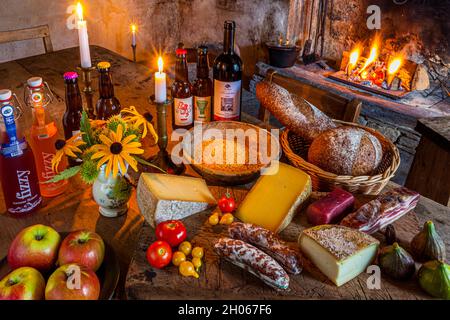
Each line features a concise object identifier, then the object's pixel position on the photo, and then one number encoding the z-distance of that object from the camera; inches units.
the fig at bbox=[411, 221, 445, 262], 40.8
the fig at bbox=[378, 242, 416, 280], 38.6
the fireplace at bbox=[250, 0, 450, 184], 116.3
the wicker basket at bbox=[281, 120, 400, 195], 49.9
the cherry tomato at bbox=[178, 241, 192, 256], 40.6
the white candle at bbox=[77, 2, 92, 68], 56.3
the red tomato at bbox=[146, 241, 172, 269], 38.7
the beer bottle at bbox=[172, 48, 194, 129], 57.0
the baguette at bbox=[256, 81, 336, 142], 59.0
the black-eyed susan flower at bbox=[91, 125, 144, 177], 41.8
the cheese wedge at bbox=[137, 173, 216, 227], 43.4
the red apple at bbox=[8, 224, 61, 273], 37.5
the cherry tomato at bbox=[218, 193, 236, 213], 46.3
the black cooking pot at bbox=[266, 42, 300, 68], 134.4
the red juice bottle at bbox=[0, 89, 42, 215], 41.5
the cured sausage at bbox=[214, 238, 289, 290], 36.8
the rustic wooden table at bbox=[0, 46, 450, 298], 43.2
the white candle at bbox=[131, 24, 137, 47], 111.3
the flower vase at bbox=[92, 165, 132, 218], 45.5
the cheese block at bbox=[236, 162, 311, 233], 45.5
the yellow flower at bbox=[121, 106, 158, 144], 45.7
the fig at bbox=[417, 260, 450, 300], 36.8
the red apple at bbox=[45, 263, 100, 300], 33.9
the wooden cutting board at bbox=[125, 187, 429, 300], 37.1
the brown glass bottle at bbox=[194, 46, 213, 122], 59.7
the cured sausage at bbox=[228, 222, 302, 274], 39.0
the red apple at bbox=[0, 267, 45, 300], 33.4
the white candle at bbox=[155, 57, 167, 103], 49.1
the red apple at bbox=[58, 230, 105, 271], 37.7
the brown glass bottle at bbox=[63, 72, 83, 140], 50.2
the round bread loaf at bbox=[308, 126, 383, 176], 52.1
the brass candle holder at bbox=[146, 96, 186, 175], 50.4
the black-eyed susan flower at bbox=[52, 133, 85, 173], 42.4
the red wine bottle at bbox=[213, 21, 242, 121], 57.6
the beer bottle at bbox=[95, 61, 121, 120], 50.1
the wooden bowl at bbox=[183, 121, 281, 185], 50.7
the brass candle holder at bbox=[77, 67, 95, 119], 56.6
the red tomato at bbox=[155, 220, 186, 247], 41.3
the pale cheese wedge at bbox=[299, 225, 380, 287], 37.9
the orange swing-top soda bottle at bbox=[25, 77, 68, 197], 46.4
